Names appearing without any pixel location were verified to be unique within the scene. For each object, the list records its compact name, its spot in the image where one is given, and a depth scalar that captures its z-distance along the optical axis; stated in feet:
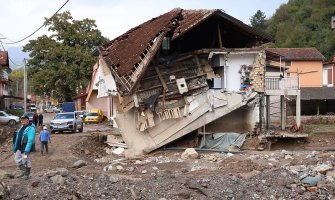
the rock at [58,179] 40.19
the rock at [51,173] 42.04
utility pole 142.76
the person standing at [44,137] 72.19
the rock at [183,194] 41.93
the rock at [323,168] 53.21
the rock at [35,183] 39.17
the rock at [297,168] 54.46
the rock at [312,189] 47.33
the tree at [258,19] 344.08
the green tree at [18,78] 394.89
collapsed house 85.97
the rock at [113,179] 44.03
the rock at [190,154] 77.15
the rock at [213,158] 72.90
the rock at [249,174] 51.15
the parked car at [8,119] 146.92
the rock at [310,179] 49.13
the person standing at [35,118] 120.10
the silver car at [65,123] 112.27
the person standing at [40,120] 124.34
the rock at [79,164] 61.67
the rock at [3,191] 36.77
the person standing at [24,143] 40.32
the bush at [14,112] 190.55
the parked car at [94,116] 165.78
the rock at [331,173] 51.99
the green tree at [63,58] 193.26
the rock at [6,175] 42.15
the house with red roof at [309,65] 174.40
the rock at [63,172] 42.65
